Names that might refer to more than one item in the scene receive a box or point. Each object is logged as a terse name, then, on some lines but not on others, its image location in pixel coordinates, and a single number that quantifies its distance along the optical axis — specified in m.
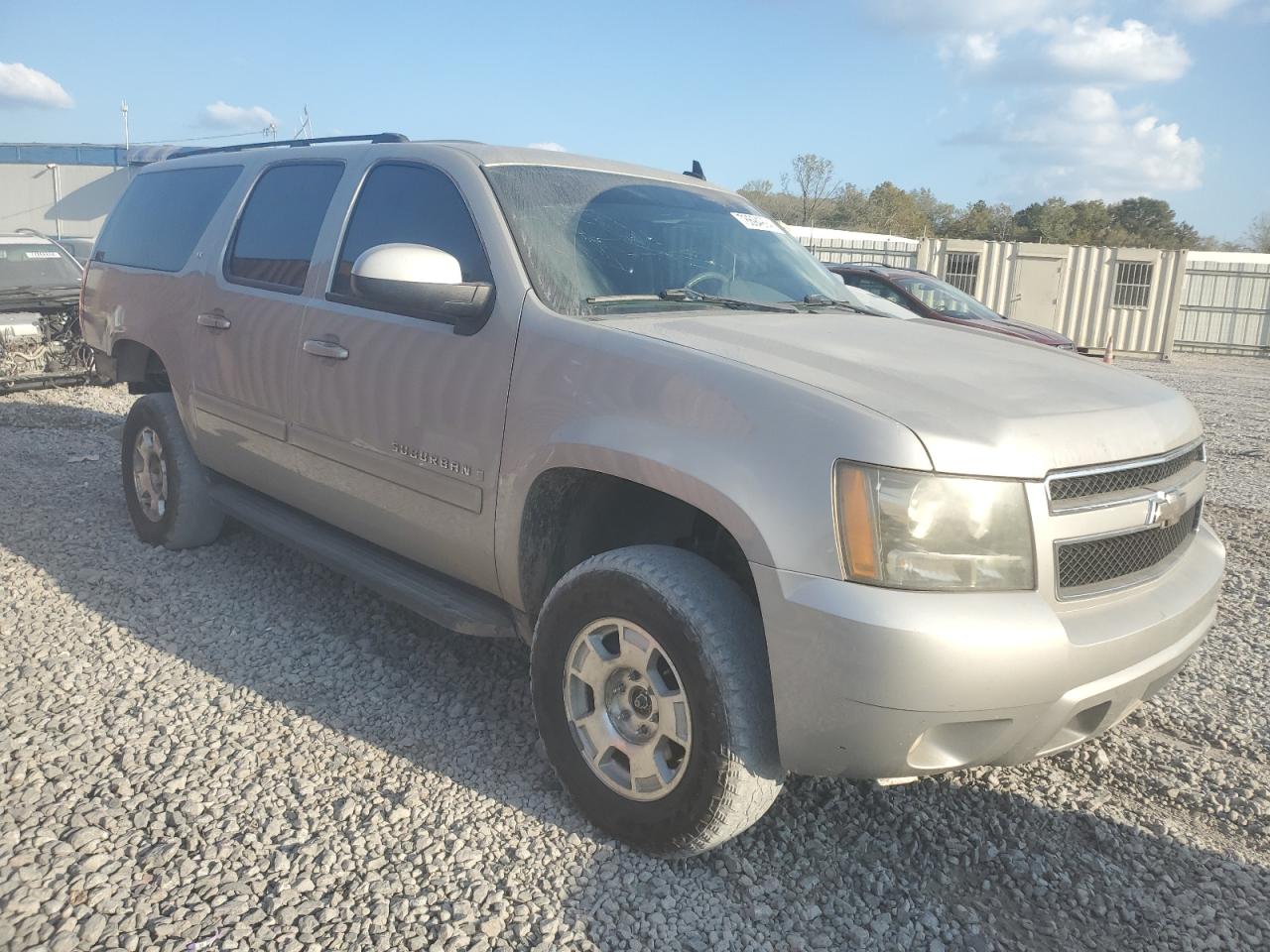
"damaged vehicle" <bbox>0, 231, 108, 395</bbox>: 9.32
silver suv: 2.22
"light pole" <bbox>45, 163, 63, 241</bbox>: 34.72
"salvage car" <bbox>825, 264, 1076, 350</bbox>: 12.33
